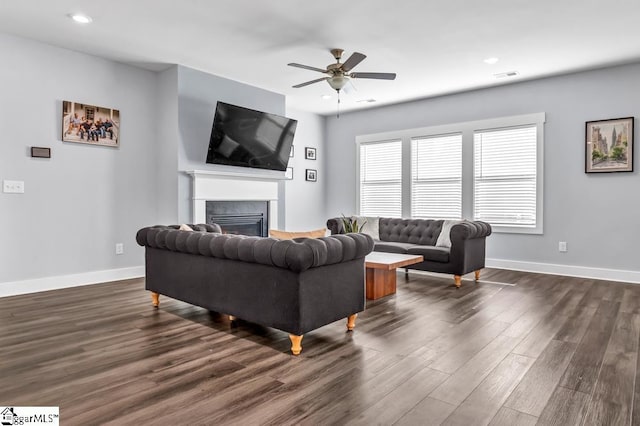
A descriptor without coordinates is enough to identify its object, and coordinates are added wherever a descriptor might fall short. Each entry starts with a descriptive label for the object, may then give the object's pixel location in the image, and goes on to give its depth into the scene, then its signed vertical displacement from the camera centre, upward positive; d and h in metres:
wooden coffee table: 3.96 -0.71
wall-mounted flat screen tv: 5.31 +0.97
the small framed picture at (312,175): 7.71 +0.60
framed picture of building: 5.00 +0.77
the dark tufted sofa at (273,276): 2.56 -0.51
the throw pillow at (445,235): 5.16 -0.39
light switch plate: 4.19 +0.21
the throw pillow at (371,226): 5.96 -0.31
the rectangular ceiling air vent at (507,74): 5.36 +1.79
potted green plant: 4.91 -0.26
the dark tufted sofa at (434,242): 4.68 -0.50
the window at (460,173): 5.77 +0.54
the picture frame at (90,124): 4.64 +0.99
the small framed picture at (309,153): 7.68 +1.02
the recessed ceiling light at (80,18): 3.72 +1.78
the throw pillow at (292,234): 3.52 -0.26
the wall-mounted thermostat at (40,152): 4.37 +0.60
